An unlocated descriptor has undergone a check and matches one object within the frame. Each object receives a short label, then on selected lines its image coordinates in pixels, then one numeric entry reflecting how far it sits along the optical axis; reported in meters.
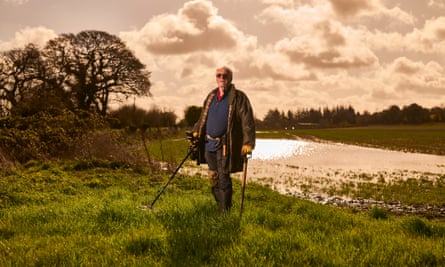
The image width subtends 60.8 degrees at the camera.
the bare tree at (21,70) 37.29
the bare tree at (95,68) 41.78
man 6.99
